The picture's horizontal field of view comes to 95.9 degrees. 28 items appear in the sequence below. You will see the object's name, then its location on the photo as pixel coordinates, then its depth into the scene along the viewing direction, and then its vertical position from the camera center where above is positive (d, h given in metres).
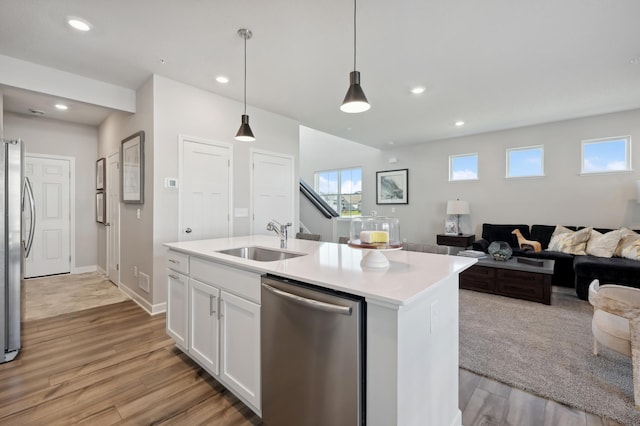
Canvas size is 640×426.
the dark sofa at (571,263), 3.51 -0.67
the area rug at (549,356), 1.87 -1.18
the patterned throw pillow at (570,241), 4.41 -0.46
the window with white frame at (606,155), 4.68 +0.96
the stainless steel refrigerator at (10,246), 2.30 -0.28
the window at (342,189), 8.06 +0.68
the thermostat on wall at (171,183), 3.43 +0.35
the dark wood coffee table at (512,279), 3.58 -0.89
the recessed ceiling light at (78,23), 2.35 +1.57
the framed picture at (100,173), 4.90 +0.67
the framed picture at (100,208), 4.89 +0.06
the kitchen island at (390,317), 1.11 -0.48
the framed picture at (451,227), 6.18 -0.33
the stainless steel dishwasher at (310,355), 1.17 -0.65
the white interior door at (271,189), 4.41 +0.37
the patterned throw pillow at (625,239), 4.00 -0.39
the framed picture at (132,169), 3.52 +0.55
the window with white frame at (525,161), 5.45 +0.98
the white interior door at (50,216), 4.71 -0.07
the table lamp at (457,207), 5.97 +0.10
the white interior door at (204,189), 3.60 +0.30
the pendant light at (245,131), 2.84 +0.79
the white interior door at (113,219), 4.29 -0.11
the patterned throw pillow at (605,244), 4.05 -0.46
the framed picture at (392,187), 7.14 +0.64
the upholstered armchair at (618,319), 1.79 -0.76
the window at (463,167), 6.21 +0.99
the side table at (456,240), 5.80 -0.57
